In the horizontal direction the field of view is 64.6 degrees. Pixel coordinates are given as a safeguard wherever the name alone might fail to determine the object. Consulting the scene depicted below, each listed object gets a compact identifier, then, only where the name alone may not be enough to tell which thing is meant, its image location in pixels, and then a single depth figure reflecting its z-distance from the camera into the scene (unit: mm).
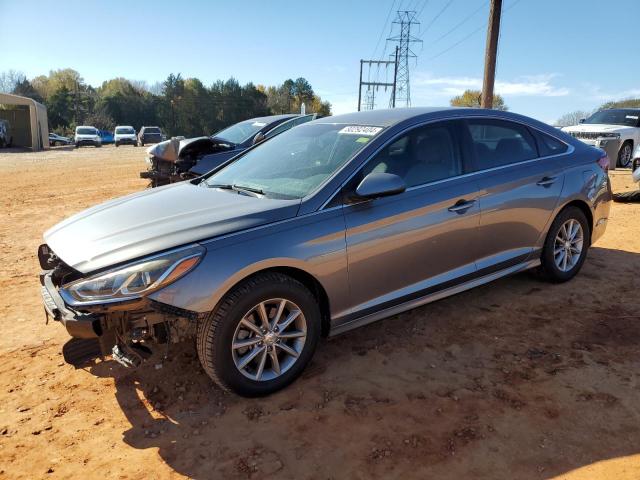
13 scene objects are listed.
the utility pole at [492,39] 14094
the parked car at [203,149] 8126
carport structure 34875
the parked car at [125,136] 40312
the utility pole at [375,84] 46000
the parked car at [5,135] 34688
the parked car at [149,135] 40266
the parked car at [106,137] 54425
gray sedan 2803
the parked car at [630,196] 9188
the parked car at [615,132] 13836
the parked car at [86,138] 39531
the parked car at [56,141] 44506
